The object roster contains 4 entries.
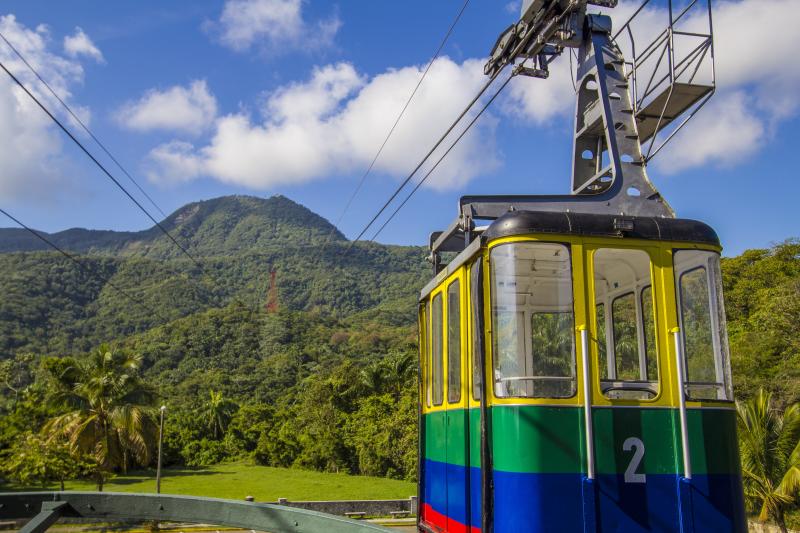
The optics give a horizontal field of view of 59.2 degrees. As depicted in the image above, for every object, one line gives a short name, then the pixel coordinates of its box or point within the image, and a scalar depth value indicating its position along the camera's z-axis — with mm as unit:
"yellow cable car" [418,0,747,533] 4879
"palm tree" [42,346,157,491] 31000
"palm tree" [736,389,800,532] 15602
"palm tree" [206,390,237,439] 56719
